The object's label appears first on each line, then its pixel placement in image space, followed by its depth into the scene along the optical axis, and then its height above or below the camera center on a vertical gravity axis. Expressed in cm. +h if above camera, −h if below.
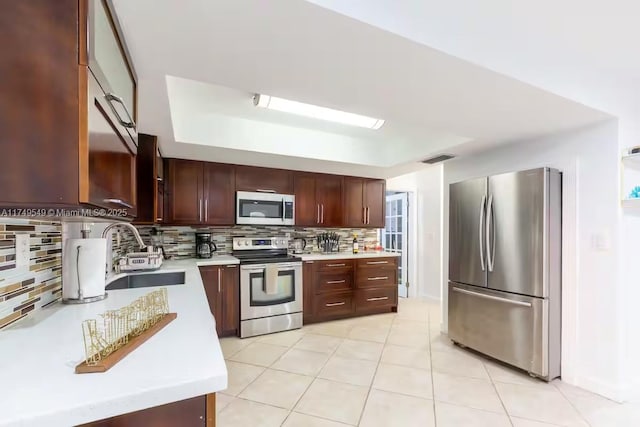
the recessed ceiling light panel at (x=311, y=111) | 249 +87
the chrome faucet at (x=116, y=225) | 191 -10
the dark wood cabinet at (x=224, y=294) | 334 -89
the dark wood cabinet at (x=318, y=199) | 412 +19
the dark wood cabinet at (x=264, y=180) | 377 +42
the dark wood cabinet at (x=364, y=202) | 446 +16
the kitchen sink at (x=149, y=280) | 237 -53
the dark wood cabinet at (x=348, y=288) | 390 -99
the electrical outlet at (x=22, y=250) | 121 -15
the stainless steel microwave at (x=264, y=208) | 374 +6
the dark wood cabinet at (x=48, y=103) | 76 +28
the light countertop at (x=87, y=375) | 66 -41
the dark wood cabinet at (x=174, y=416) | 73 -50
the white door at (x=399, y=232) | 548 -35
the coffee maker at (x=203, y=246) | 365 -39
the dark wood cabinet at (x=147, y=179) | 258 +29
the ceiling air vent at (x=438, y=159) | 329 +59
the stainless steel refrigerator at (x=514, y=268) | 243 -46
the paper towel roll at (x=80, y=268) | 153 -28
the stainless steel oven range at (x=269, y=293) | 347 -93
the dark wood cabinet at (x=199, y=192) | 345 +23
